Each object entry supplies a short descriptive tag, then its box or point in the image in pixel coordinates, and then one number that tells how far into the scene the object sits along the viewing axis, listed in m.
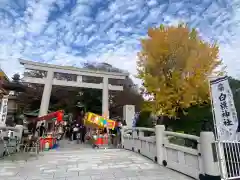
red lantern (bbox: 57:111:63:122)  9.80
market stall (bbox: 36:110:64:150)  9.51
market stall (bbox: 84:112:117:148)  10.48
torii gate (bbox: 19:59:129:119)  12.88
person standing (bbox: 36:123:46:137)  12.09
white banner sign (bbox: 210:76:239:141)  4.40
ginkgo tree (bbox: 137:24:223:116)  12.49
